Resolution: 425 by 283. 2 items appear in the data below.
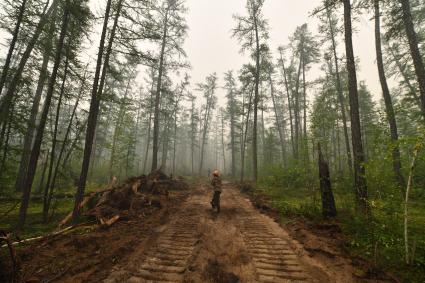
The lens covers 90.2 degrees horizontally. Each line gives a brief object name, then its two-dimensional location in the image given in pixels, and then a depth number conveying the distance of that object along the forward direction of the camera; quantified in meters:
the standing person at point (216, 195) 9.01
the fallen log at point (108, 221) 6.67
